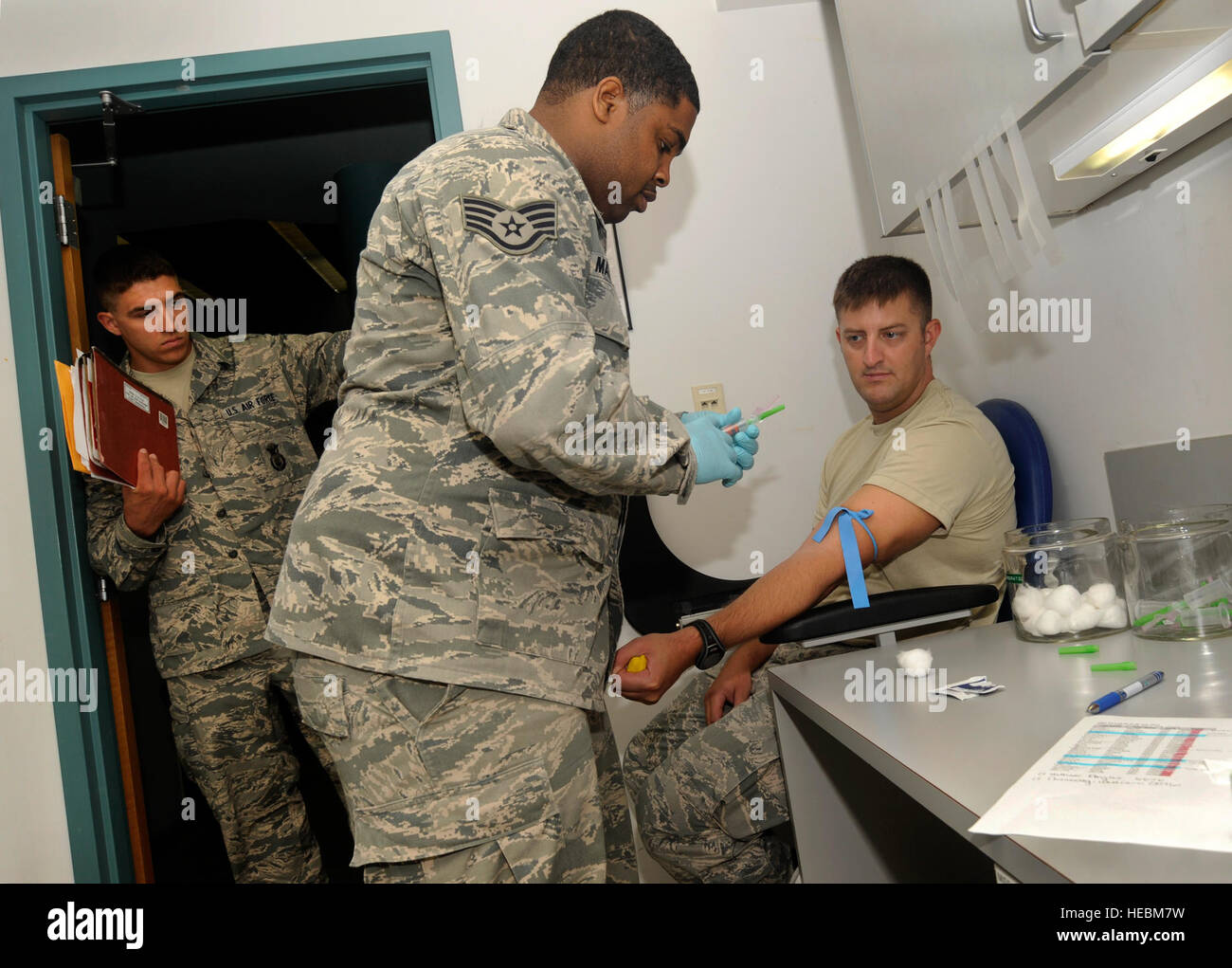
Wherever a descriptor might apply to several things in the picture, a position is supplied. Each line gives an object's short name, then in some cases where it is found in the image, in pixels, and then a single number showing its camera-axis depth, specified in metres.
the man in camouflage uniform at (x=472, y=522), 0.96
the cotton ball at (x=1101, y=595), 1.13
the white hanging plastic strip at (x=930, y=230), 1.50
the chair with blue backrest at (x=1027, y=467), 1.57
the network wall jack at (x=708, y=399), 2.20
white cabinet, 0.99
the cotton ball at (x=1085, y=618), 1.12
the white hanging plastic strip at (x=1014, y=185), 1.24
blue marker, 0.84
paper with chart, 0.59
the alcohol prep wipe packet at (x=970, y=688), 0.98
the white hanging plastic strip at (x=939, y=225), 1.48
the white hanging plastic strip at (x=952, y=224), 1.44
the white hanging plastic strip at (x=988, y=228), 1.33
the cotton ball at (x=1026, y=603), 1.17
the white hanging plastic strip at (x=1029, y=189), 1.19
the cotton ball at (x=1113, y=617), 1.12
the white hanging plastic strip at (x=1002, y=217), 1.29
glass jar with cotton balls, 1.13
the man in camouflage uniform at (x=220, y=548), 2.21
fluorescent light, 0.97
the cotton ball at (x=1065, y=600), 1.14
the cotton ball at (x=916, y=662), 1.12
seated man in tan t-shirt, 1.44
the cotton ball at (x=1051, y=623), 1.14
